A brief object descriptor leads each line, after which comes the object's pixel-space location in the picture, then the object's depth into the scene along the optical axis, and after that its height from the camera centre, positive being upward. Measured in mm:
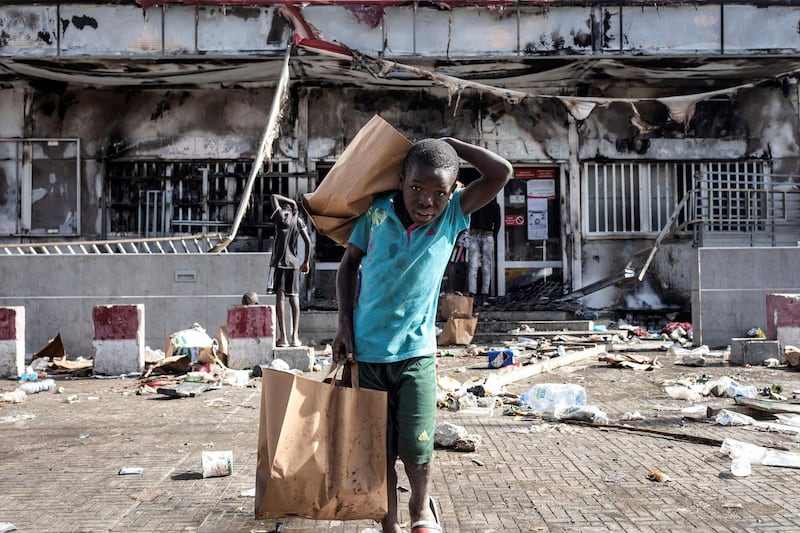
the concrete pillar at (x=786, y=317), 8977 -553
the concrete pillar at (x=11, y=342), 8500 -740
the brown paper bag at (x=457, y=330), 11281 -852
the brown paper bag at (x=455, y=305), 11820 -503
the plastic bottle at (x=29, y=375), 8219 -1072
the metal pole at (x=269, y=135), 11912 +2244
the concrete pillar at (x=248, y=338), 8586 -713
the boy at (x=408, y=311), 2818 -143
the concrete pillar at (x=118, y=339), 8586 -718
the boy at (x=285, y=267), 9328 +73
